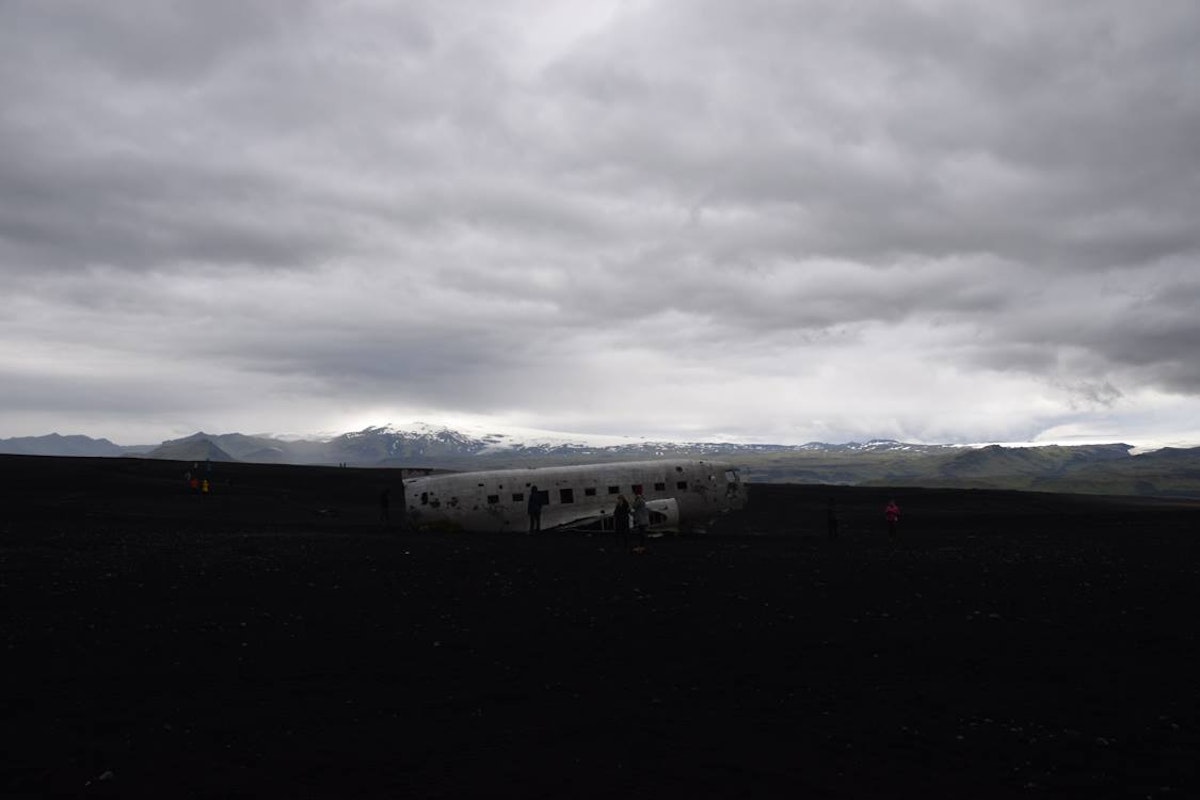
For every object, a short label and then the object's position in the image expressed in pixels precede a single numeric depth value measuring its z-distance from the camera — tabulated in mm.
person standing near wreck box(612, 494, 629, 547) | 34969
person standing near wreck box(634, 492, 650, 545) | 34469
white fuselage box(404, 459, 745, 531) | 40406
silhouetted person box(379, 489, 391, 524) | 46531
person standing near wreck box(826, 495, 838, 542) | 41750
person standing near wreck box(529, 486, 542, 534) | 39156
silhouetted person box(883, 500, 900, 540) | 42094
